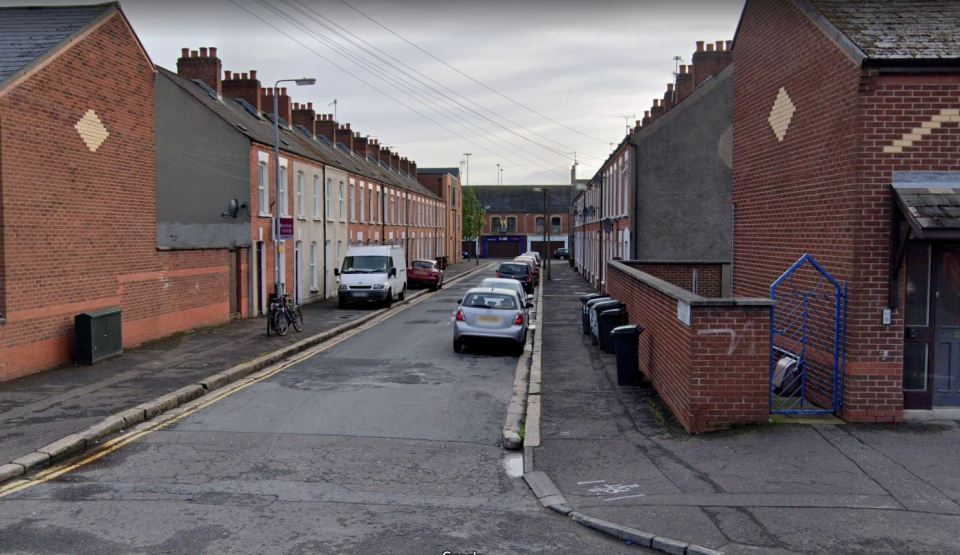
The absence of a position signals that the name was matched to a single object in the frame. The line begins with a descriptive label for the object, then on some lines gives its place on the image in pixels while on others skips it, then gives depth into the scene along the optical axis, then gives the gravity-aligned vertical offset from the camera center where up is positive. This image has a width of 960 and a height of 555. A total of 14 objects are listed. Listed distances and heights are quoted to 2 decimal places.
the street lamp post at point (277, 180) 22.84 +1.97
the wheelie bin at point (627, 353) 14.05 -1.91
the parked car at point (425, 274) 43.94 -1.64
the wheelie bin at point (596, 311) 18.88 -1.61
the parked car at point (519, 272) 39.62 -1.42
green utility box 15.98 -1.83
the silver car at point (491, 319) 19.12 -1.80
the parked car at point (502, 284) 23.47 -1.19
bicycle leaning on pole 21.72 -1.93
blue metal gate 10.80 -1.41
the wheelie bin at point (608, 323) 18.14 -1.79
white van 31.25 -1.21
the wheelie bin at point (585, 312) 21.77 -1.86
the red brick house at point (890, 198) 10.33 +0.58
